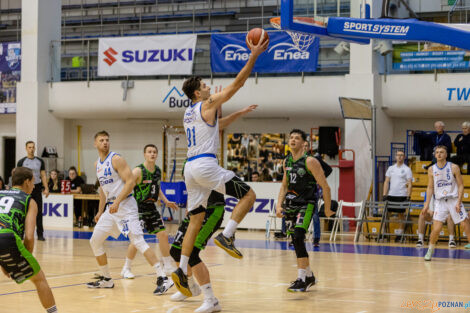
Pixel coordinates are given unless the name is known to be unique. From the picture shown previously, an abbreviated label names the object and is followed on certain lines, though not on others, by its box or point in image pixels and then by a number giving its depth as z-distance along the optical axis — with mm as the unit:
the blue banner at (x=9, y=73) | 23203
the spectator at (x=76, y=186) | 20359
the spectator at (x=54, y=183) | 21069
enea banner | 19375
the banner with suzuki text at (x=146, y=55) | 20734
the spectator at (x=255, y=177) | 20167
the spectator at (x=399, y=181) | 16891
